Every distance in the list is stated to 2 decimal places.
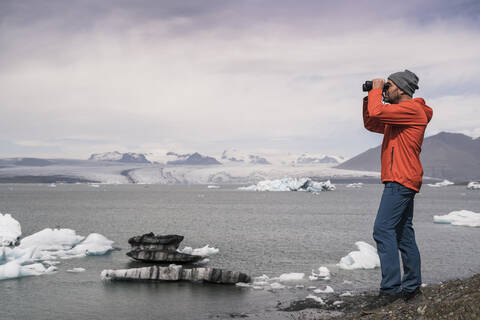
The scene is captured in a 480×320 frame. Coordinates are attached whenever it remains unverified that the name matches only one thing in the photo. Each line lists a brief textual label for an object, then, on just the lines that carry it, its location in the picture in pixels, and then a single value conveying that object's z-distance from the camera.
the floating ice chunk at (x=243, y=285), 12.39
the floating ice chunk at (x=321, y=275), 13.59
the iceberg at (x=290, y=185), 96.44
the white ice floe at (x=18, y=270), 13.49
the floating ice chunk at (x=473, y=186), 137.21
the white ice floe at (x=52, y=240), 19.03
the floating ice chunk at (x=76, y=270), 14.87
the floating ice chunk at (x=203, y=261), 16.73
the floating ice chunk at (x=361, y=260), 15.00
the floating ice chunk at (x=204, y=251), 17.69
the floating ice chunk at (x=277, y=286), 12.27
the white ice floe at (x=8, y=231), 20.40
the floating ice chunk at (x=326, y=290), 11.54
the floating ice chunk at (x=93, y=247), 18.17
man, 5.13
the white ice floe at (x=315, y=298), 10.15
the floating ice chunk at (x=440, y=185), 171.10
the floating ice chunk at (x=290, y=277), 13.30
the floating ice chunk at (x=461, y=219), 33.44
